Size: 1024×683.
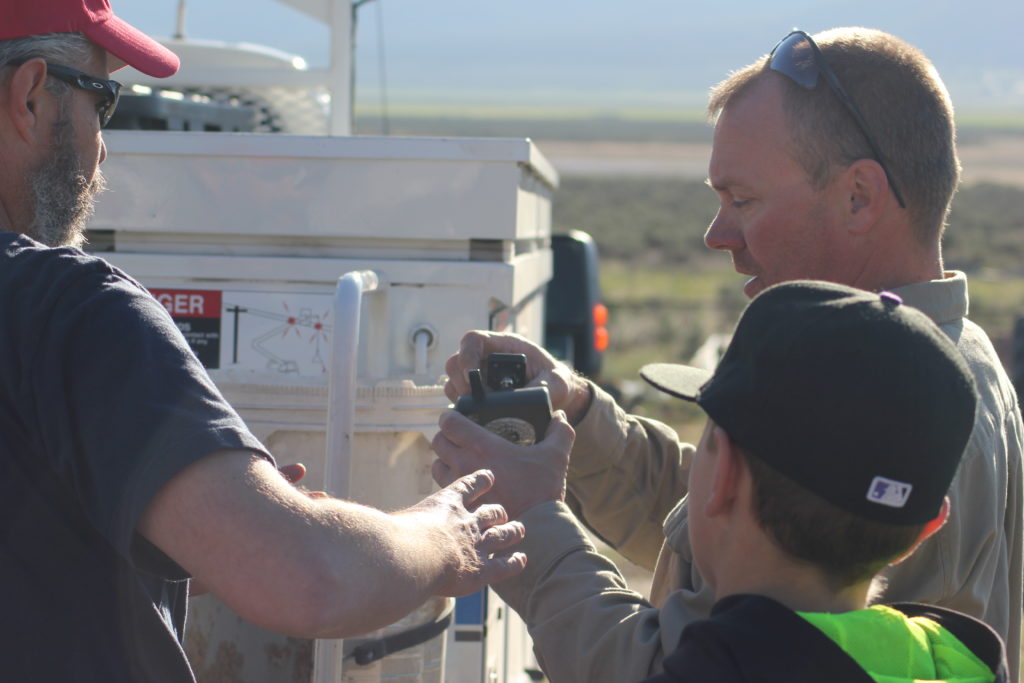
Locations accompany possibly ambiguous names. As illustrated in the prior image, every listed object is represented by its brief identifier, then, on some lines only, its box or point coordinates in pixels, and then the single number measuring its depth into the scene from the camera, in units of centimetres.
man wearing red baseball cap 148
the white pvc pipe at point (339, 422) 229
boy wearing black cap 142
